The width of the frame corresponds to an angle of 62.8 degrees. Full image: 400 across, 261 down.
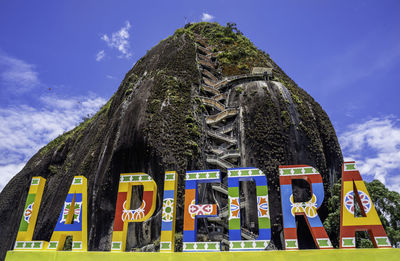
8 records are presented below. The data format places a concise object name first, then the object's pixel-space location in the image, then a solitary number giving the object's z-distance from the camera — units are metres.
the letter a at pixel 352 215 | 11.56
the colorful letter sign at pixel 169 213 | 12.84
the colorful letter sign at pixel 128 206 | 13.54
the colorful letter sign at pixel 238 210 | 12.12
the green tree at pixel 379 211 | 29.45
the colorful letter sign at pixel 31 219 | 14.01
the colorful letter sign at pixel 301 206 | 11.96
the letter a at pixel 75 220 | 13.67
